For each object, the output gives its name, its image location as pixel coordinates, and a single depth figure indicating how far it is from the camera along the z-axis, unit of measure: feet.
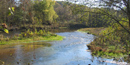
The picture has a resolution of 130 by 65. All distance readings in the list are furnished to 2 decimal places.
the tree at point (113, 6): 22.89
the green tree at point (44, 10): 203.21
